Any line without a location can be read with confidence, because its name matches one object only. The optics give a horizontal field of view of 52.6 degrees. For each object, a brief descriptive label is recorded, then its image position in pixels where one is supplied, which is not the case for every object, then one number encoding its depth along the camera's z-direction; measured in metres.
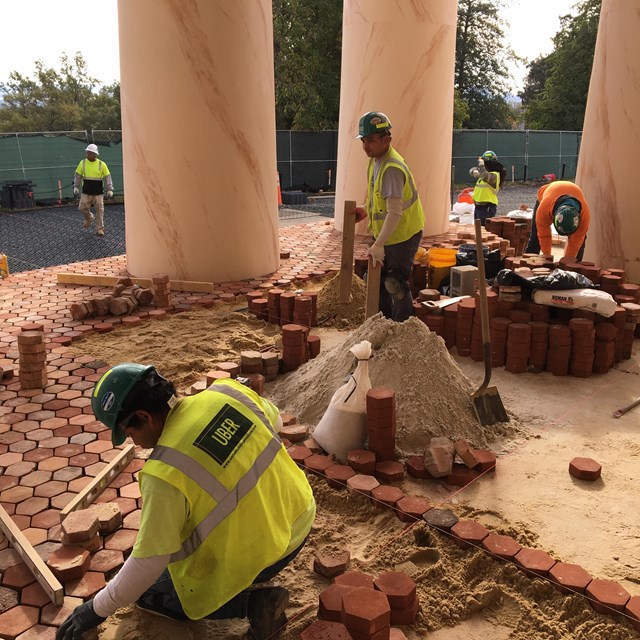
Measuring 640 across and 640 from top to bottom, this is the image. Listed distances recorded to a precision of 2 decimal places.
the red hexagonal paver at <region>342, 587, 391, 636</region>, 2.21
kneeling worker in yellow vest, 1.96
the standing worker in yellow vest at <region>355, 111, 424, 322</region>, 4.97
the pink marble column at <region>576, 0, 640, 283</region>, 7.31
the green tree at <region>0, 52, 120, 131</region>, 28.28
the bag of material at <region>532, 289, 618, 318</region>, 4.98
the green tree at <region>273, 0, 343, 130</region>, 22.23
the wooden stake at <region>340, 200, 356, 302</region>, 5.52
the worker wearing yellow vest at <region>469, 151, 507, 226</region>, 9.98
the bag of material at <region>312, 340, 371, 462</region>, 3.67
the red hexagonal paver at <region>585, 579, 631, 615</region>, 2.52
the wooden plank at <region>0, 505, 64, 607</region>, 2.54
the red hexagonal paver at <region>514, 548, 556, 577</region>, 2.71
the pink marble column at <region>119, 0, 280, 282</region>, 6.60
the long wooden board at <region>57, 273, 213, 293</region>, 6.92
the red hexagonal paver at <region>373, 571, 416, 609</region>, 2.46
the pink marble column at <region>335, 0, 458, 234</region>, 9.09
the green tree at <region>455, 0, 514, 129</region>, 31.25
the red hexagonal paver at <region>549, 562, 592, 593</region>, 2.62
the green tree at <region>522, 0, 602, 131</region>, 28.62
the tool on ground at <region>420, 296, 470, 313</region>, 5.66
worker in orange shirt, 6.32
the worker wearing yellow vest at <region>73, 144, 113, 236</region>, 10.76
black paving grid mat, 9.05
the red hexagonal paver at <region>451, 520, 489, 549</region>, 2.90
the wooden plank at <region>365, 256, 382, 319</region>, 5.32
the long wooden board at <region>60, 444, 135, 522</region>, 3.07
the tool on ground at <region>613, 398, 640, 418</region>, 4.34
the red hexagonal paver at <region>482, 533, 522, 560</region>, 2.81
